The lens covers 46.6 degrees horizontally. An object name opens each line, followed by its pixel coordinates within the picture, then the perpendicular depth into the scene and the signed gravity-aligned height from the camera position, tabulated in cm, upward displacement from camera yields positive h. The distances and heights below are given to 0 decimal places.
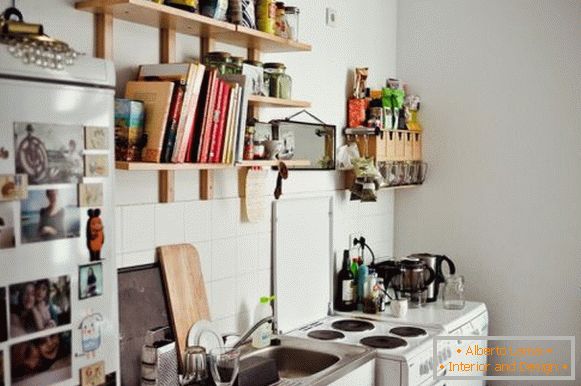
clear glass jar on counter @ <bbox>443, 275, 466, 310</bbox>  369 -67
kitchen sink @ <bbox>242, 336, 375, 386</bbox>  285 -78
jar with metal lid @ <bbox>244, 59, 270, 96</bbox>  265 +37
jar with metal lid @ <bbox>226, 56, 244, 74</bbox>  254 +40
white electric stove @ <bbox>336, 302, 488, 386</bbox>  333 -75
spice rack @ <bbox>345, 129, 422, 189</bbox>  367 +15
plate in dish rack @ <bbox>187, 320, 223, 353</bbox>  255 -64
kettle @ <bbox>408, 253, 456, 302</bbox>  379 -55
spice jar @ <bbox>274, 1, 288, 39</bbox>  276 +62
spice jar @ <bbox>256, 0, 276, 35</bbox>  265 +62
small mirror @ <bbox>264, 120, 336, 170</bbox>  301 +14
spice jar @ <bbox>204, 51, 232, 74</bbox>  251 +41
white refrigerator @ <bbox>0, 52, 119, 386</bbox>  135 -12
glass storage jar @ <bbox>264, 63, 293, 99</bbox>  278 +38
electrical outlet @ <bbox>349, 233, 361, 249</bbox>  376 -37
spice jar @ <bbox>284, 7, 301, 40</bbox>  283 +64
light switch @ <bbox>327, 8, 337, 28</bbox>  349 +80
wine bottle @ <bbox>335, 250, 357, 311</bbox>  357 -63
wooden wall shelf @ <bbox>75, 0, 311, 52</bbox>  208 +51
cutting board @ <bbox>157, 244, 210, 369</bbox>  249 -44
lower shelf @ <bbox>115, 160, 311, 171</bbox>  206 +2
